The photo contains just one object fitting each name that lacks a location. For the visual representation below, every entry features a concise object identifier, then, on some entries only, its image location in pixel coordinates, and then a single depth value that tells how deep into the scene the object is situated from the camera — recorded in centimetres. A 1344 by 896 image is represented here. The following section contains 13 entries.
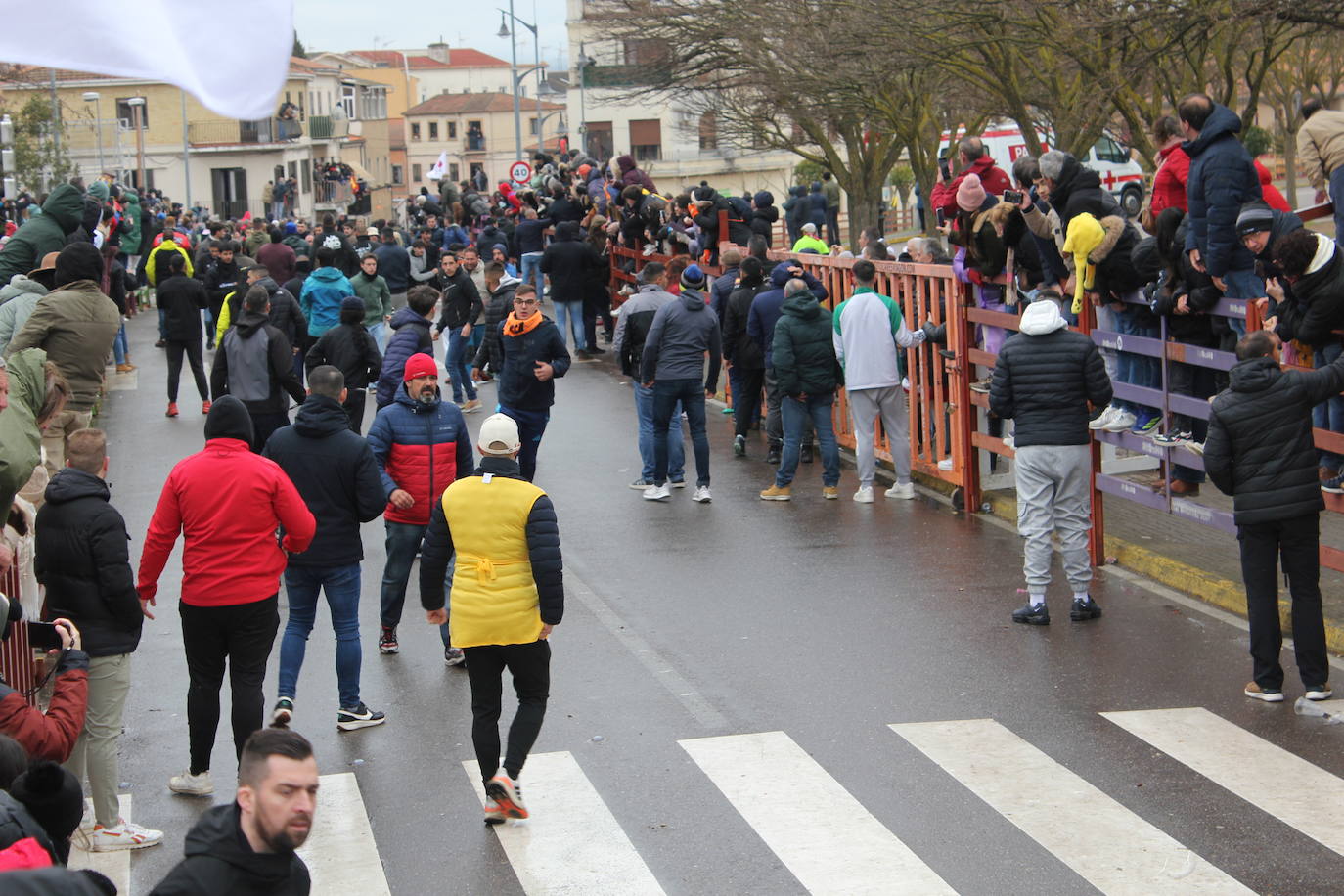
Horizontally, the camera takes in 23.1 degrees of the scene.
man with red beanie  1978
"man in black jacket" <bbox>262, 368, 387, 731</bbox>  1729
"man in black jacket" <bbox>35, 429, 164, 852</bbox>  1431
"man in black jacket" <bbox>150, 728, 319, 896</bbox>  823
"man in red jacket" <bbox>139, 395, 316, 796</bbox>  1527
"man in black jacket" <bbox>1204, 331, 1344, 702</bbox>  1738
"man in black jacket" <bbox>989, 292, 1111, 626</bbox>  2103
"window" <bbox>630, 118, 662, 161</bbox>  16502
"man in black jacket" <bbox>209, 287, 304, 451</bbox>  2773
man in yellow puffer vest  1455
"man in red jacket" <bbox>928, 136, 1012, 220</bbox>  2673
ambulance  7855
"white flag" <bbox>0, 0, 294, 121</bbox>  552
